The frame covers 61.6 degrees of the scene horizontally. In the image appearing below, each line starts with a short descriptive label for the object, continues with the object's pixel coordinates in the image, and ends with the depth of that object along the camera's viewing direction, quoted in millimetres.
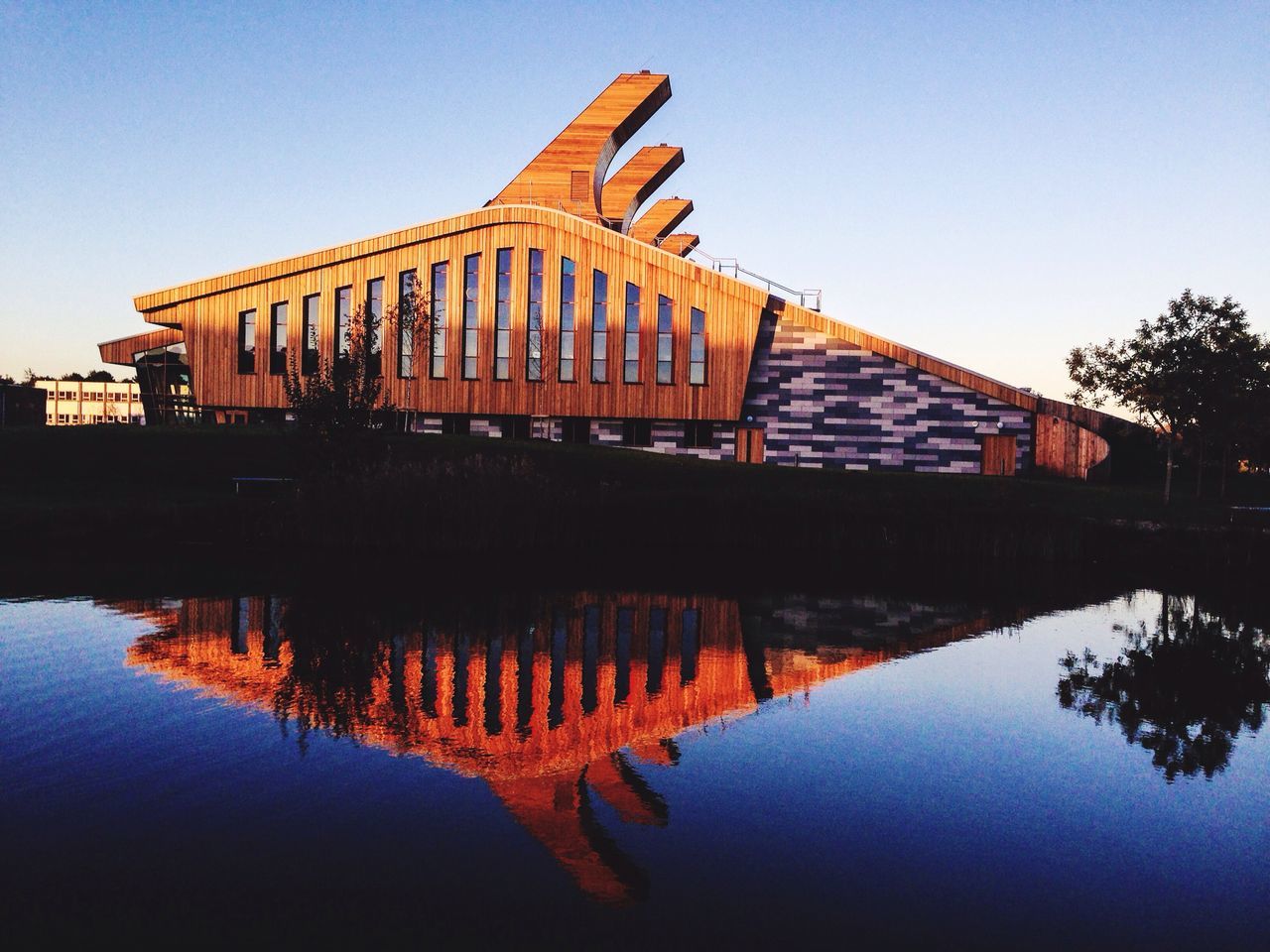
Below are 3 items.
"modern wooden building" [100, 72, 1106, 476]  39812
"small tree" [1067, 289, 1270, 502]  34312
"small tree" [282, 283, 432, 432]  21188
